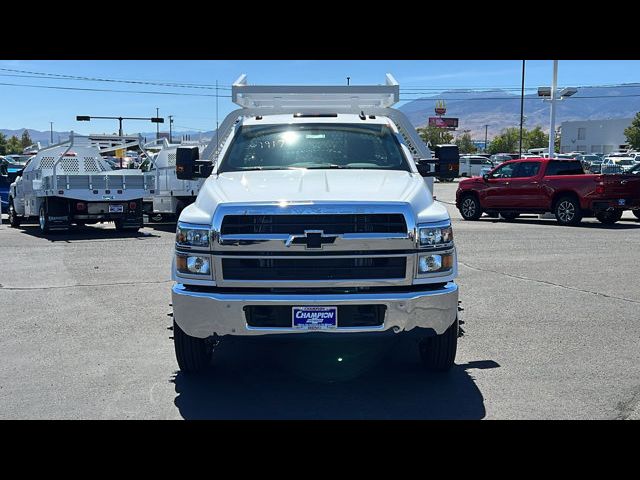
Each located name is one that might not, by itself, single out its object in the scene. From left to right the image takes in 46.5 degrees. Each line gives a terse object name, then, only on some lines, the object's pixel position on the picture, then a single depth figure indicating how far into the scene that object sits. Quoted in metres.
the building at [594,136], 112.00
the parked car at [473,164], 60.21
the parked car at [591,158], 69.43
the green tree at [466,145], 122.31
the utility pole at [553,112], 32.19
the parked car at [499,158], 68.12
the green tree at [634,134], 92.29
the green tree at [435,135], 109.75
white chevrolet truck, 5.23
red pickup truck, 19.23
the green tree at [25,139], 128.75
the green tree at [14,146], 109.00
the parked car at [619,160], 50.83
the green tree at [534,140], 121.00
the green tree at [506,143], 114.12
